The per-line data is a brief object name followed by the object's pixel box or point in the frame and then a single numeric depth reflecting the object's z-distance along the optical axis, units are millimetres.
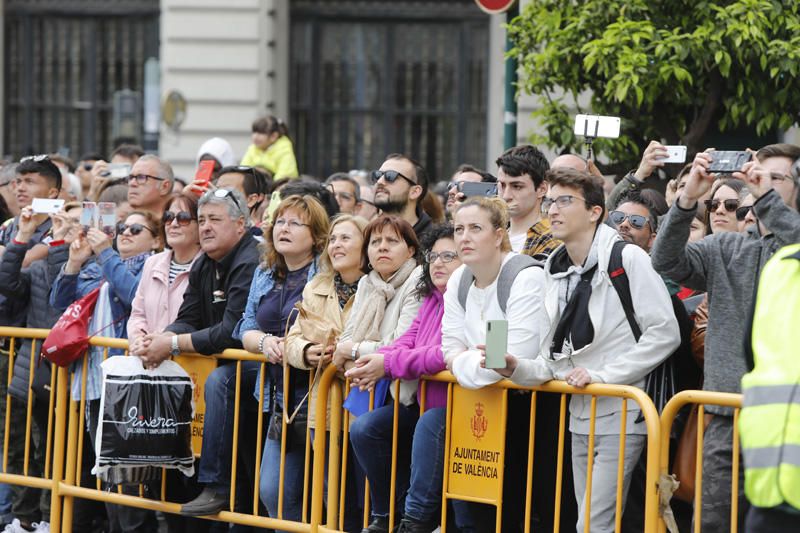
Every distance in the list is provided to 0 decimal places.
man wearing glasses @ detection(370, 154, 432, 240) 17203
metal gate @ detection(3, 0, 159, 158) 41844
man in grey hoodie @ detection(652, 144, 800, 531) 12562
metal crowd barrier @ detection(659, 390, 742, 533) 12258
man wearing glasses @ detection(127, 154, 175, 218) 19484
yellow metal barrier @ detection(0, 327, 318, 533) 17156
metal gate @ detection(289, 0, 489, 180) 40656
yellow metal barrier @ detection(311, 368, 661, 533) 12711
